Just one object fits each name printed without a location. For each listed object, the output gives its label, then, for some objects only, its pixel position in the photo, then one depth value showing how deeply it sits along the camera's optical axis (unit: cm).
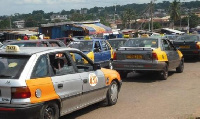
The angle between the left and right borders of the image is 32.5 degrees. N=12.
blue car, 1379
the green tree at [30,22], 9507
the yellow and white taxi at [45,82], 539
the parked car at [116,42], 1750
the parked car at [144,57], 1169
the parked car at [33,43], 1248
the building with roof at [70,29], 3875
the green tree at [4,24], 9209
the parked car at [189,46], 1908
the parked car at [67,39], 2420
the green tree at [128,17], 10906
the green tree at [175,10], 9759
